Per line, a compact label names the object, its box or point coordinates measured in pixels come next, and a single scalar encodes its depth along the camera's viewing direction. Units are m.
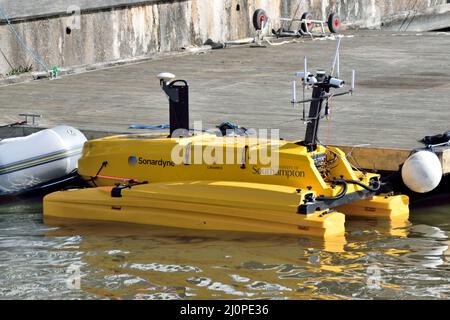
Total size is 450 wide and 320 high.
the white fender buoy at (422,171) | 12.20
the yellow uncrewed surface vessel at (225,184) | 11.70
